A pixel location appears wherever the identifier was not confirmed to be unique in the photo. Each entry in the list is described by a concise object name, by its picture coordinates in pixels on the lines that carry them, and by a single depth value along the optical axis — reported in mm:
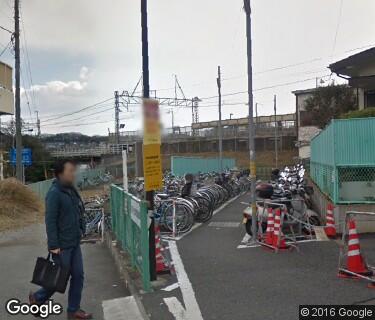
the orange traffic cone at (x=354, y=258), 5801
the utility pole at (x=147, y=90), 5832
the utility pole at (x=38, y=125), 57631
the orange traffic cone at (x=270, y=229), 8141
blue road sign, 21859
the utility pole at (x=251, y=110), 8555
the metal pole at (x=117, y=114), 37331
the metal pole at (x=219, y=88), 25102
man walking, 4559
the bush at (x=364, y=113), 10844
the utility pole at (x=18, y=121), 19750
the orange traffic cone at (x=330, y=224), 8727
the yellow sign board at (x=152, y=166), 5734
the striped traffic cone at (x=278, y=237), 7801
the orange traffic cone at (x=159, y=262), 6375
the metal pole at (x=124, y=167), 8422
